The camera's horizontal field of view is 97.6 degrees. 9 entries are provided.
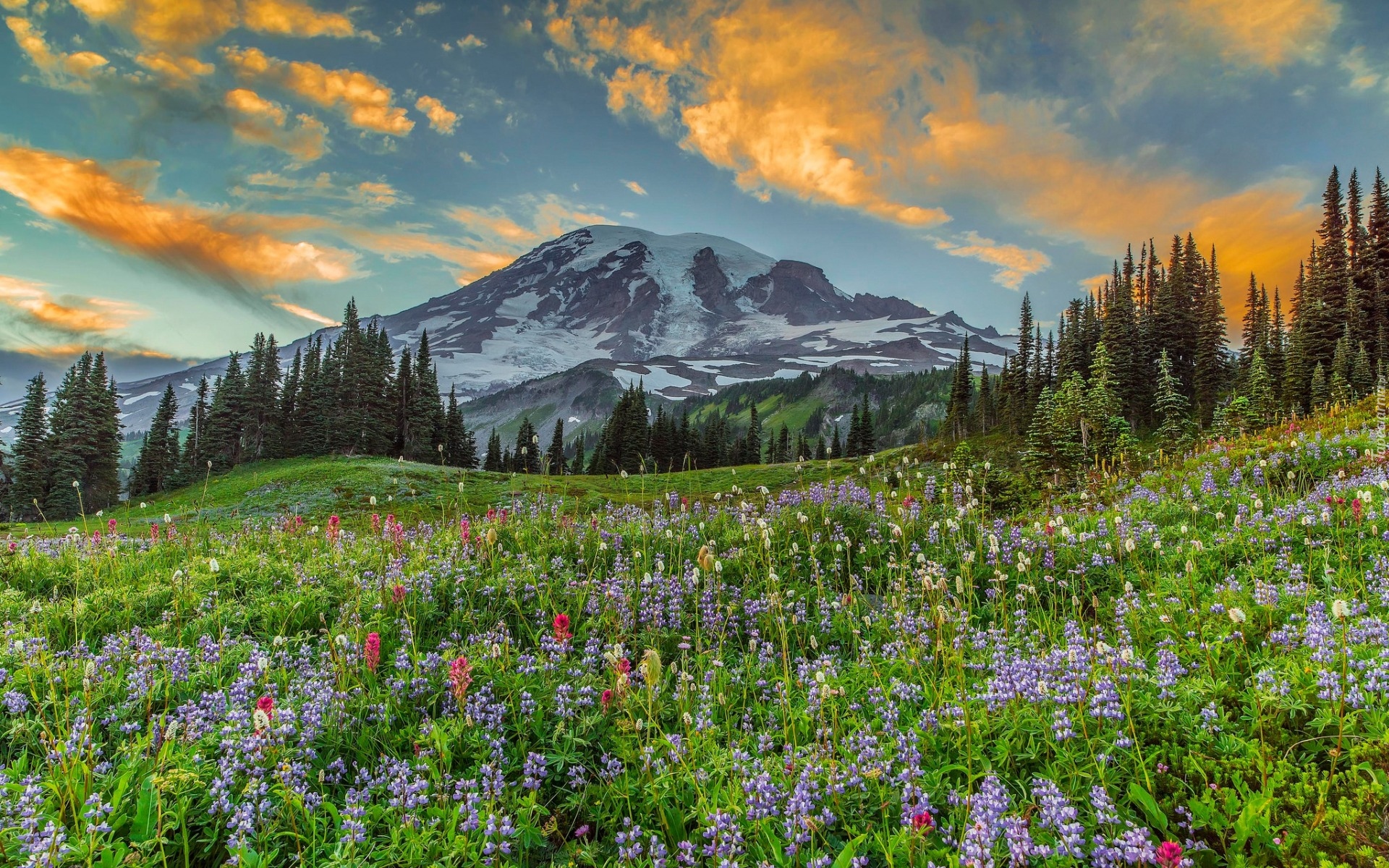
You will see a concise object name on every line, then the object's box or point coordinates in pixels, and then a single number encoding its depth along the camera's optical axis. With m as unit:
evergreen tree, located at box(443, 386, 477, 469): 89.25
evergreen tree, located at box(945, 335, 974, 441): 96.12
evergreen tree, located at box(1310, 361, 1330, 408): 49.66
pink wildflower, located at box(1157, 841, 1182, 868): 2.36
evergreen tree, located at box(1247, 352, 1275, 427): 46.16
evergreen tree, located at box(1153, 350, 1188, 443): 48.22
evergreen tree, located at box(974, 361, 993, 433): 100.43
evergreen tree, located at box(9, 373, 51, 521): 66.75
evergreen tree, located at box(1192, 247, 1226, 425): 73.40
